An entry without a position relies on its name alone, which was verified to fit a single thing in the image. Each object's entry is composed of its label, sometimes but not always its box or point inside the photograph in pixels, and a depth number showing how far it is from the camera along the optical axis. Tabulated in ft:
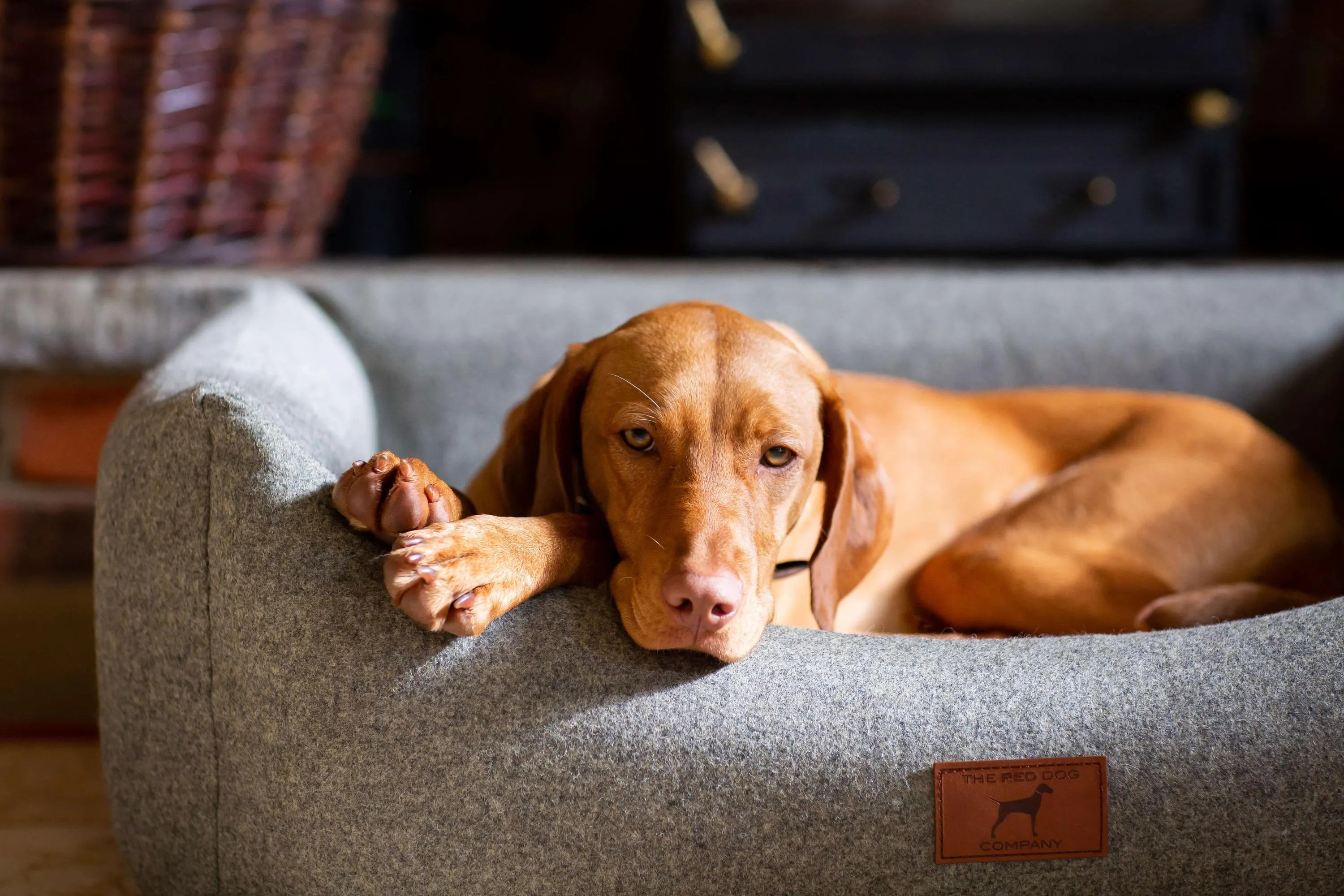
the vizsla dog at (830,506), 4.46
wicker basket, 7.85
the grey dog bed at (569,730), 4.32
